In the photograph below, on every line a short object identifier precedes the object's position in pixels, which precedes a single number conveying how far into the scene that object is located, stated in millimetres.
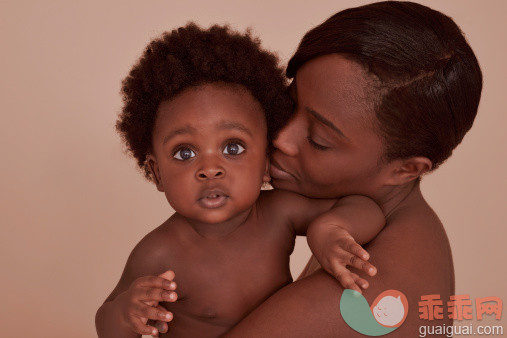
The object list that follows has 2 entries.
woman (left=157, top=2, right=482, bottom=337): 1572
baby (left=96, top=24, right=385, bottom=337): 1587
